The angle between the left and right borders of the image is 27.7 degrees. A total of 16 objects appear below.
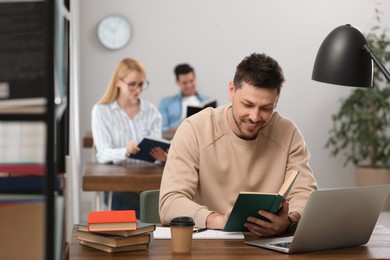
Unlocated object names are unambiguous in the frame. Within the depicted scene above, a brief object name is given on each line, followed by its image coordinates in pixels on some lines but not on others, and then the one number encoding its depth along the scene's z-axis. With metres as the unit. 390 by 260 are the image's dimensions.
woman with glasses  5.12
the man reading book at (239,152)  2.81
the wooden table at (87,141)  6.85
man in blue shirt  8.02
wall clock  8.48
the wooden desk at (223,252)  2.31
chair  3.10
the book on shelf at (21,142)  1.55
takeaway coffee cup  2.34
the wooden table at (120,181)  4.29
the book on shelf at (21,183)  1.53
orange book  2.32
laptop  2.36
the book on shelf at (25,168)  1.57
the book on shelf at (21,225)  1.52
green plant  8.12
